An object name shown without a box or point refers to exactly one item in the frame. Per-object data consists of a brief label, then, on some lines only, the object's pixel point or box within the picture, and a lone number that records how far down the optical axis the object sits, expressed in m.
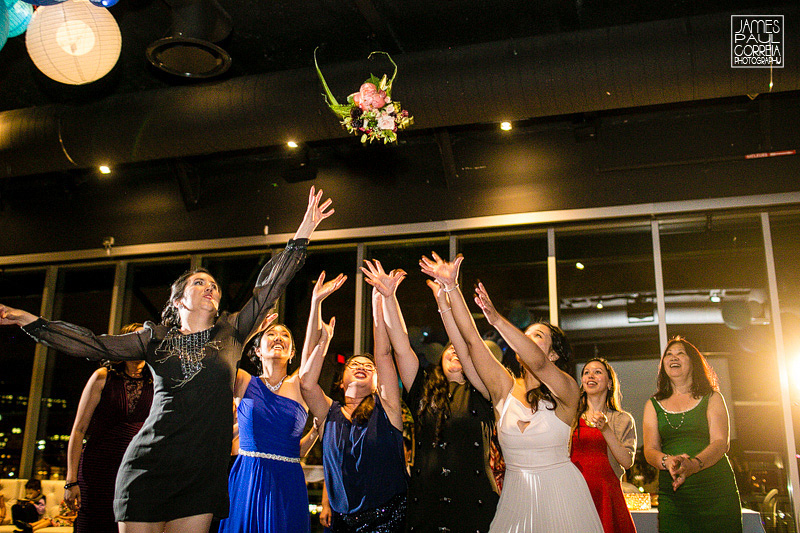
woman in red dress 3.52
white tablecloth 4.23
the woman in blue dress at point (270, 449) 3.22
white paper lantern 3.52
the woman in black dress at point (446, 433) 3.00
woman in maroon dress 3.76
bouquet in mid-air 3.66
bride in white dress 2.57
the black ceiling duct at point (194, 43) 4.26
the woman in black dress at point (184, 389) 2.45
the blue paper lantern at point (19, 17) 3.29
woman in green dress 3.54
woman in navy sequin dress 3.20
